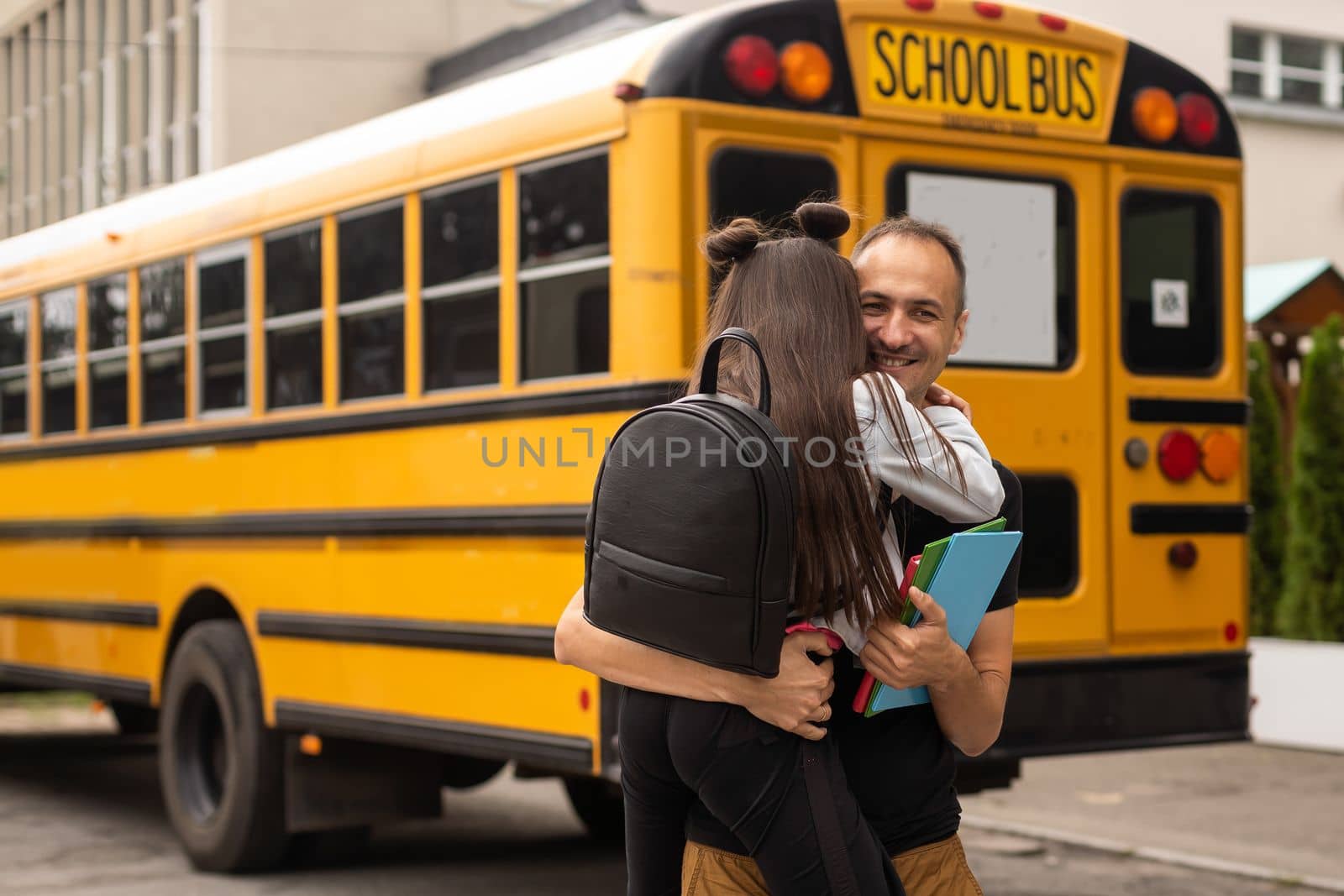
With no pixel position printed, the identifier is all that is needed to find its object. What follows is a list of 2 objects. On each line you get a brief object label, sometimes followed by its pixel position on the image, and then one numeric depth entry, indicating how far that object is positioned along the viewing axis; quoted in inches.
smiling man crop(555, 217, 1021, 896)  86.4
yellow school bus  198.2
